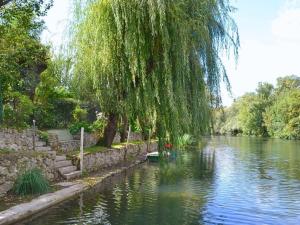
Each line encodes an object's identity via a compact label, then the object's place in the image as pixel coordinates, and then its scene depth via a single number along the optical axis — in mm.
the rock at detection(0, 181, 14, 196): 6928
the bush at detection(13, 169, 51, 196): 7125
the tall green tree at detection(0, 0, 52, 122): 7551
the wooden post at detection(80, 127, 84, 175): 9897
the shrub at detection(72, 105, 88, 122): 14871
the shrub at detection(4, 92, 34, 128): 9776
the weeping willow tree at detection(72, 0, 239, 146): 8866
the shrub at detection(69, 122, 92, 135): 13237
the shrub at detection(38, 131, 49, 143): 10033
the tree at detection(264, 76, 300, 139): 44570
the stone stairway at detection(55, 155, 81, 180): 9077
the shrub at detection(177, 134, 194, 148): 9138
